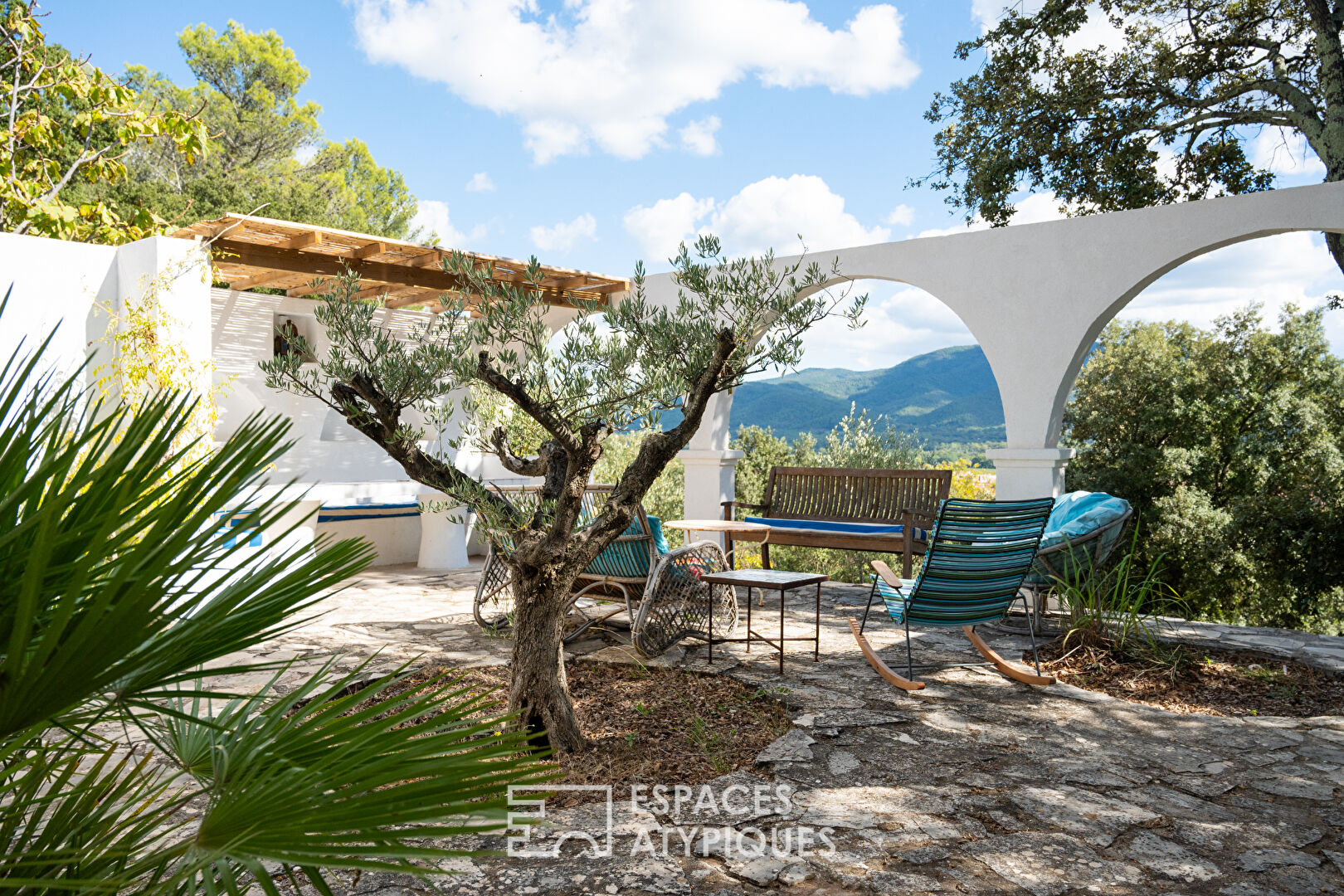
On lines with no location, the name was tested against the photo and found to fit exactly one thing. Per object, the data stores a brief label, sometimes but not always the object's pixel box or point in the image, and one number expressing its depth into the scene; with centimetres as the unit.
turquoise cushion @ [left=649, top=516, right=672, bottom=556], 472
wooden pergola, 626
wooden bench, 665
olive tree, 310
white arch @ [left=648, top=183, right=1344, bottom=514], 605
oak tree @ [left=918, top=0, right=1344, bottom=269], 920
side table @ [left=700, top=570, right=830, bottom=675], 423
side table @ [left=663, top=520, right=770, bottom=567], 594
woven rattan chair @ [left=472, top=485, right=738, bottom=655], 440
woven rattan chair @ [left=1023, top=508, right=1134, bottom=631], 505
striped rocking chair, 418
